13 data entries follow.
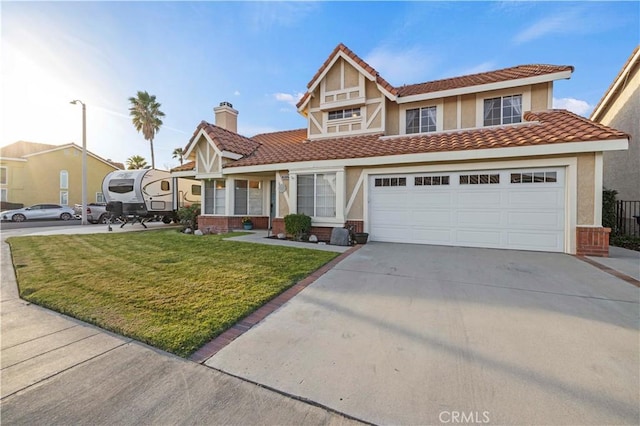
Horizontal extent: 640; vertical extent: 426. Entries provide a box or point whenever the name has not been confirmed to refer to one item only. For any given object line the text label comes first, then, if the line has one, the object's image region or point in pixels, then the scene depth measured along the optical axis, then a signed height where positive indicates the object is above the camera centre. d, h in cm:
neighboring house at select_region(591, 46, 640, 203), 1066 +389
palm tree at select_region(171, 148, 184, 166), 3750 +804
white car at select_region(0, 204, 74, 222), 2116 -35
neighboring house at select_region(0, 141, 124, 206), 2684 +382
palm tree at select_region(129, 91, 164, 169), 2798 +1018
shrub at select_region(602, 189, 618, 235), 937 +19
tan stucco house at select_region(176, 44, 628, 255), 755 +165
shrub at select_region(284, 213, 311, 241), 987 -52
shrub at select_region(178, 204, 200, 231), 1354 -30
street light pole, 1833 +376
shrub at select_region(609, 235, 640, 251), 845 -92
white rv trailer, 1609 +115
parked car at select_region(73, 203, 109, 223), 1988 -35
